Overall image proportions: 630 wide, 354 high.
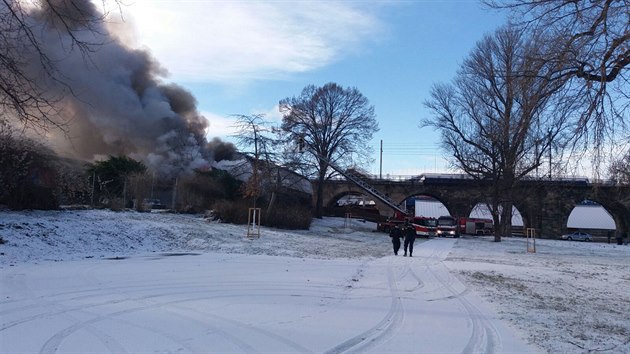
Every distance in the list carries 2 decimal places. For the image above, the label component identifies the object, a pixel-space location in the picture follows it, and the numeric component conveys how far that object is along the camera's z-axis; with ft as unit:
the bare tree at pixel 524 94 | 33.19
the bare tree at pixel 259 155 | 124.06
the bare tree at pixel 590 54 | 30.04
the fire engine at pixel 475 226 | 215.35
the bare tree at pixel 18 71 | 25.44
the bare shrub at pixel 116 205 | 96.27
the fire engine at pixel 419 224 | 159.43
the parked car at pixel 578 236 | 226.79
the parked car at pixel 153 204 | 117.08
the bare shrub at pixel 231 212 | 116.88
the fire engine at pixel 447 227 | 172.86
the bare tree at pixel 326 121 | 187.93
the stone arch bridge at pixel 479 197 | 197.16
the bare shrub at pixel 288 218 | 130.19
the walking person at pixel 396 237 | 80.07
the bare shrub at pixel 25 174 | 70.54
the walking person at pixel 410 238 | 79.82
